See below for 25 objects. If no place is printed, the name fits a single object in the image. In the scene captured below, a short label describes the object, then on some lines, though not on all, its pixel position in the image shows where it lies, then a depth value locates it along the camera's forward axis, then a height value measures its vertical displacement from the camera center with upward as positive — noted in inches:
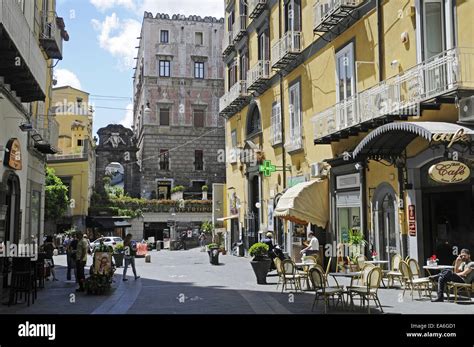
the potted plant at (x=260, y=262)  671.8 -44.7
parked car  1456.1 -35.0
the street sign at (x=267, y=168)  962.7 +103.7
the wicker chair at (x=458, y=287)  473.1 -56.3
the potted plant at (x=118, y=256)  943.7 -50.2
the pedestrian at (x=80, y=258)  621.8 -35.8
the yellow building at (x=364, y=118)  530.6 +131.9
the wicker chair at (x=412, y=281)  507.3 -53.6
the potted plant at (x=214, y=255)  1012.5 -53.8
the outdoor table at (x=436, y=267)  504.4 -40.1
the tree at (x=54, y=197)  1541.6 +87.8
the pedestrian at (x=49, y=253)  748.6 -35.0
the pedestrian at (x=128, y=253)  735.1 -35.5
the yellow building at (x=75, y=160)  1712.6 +224.8
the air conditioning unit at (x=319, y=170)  792.9 +82.4
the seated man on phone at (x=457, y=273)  484.5 -44.2
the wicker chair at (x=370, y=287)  434.6 -50.5
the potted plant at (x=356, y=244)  670.1 -23.4
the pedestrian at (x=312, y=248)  703.1 -29.2
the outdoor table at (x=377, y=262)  604.5 -41.5
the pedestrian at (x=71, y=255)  746.8 -38.9
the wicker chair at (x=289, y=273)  586.9 -51.7
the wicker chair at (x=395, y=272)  564.9 -50.4
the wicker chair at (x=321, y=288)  444.2 -52.8
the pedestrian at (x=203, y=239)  1690.7 -39.0
